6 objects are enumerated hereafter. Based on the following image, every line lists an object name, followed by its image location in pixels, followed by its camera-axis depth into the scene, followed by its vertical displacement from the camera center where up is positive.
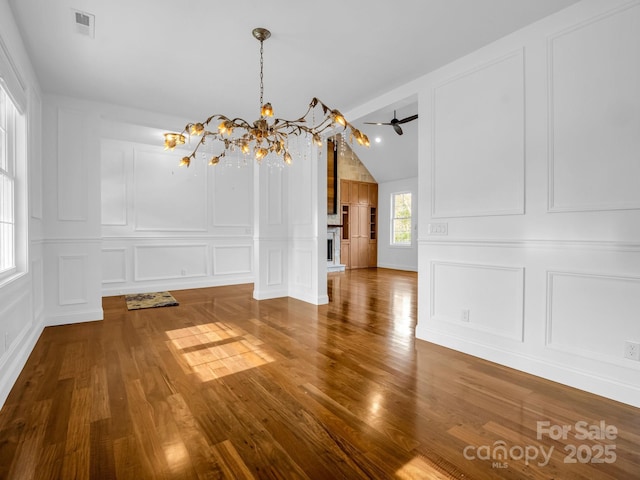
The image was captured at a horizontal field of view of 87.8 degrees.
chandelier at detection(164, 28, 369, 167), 2.54 +0.87
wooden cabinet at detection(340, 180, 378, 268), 10.39 +0.39
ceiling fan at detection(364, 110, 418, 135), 7.04 +2.48
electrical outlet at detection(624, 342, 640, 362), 2.16 -0.75
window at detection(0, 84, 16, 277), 2.64 +0.43
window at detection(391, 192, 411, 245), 10.27 +0.55
